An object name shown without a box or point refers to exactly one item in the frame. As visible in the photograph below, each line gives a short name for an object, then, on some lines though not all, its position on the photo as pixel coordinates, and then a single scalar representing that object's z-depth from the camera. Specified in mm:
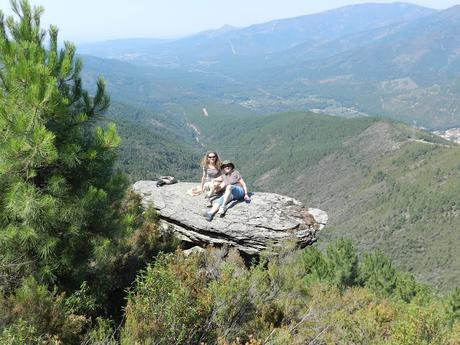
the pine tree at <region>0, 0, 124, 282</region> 7598
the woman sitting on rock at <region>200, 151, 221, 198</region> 14438
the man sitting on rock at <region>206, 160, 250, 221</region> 13711
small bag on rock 16266
